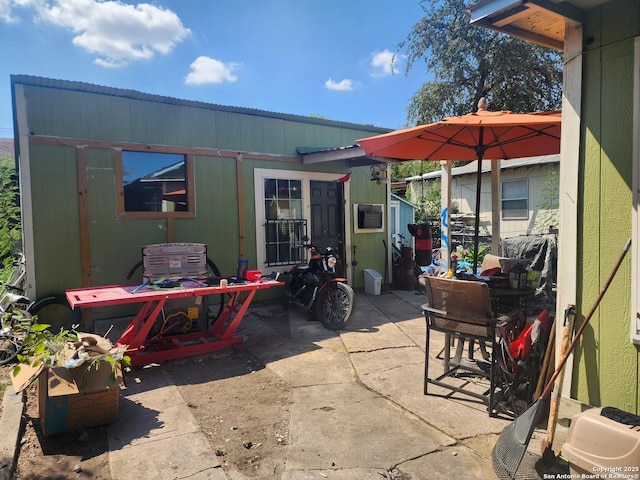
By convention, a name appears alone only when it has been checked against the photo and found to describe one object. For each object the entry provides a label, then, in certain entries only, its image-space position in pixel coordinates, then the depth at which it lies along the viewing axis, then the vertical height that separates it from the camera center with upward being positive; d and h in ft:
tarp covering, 18.84 -1.91
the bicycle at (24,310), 12.81 -3.06
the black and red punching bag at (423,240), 23.52 -1.21
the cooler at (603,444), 5.90 -3.42
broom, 6.80 -3.77
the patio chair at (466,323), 9.33 -2.51
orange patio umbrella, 10.90 +2.57
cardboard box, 8.72 -3.62
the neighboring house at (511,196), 33.44 +1.90
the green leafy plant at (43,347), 8.00 -2.52
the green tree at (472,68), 41.06 +15.32
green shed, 15.64 +1.84
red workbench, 12.46 -3.24
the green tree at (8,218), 22.71 +0.51
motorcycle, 17.12 -3.09
